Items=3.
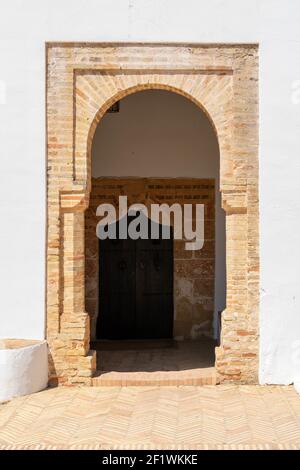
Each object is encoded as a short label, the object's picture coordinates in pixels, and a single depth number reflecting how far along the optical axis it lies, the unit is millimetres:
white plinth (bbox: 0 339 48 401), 5988
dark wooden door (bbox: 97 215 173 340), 9164
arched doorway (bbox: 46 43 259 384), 6484
